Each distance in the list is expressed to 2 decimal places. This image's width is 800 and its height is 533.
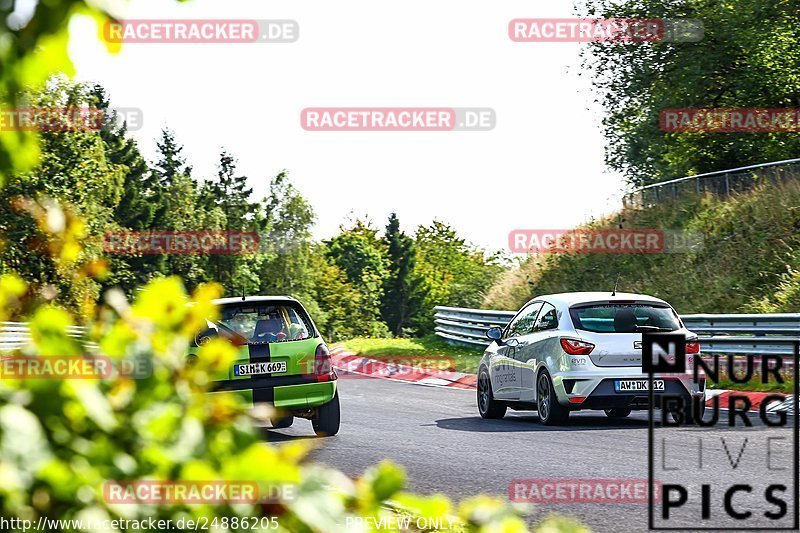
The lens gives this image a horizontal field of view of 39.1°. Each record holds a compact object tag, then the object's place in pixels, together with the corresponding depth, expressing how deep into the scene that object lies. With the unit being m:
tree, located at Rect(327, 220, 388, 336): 132.88
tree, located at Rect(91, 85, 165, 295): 89.88
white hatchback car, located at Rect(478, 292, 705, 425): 13.09
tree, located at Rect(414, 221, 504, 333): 140.50
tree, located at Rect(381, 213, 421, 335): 139.25
